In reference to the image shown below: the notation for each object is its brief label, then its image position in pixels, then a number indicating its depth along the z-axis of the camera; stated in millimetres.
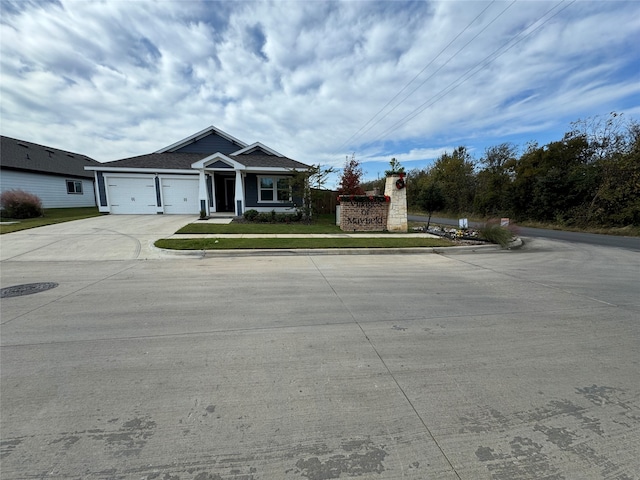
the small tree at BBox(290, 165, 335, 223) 16109
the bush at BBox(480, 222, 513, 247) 10765
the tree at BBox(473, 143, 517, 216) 23711
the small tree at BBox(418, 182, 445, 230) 13947
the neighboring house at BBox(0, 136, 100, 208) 20234
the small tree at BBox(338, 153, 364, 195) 19969
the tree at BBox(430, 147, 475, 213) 28594
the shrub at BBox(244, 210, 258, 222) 15805
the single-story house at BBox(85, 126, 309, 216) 17672
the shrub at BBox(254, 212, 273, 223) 15828
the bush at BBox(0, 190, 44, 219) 15898
